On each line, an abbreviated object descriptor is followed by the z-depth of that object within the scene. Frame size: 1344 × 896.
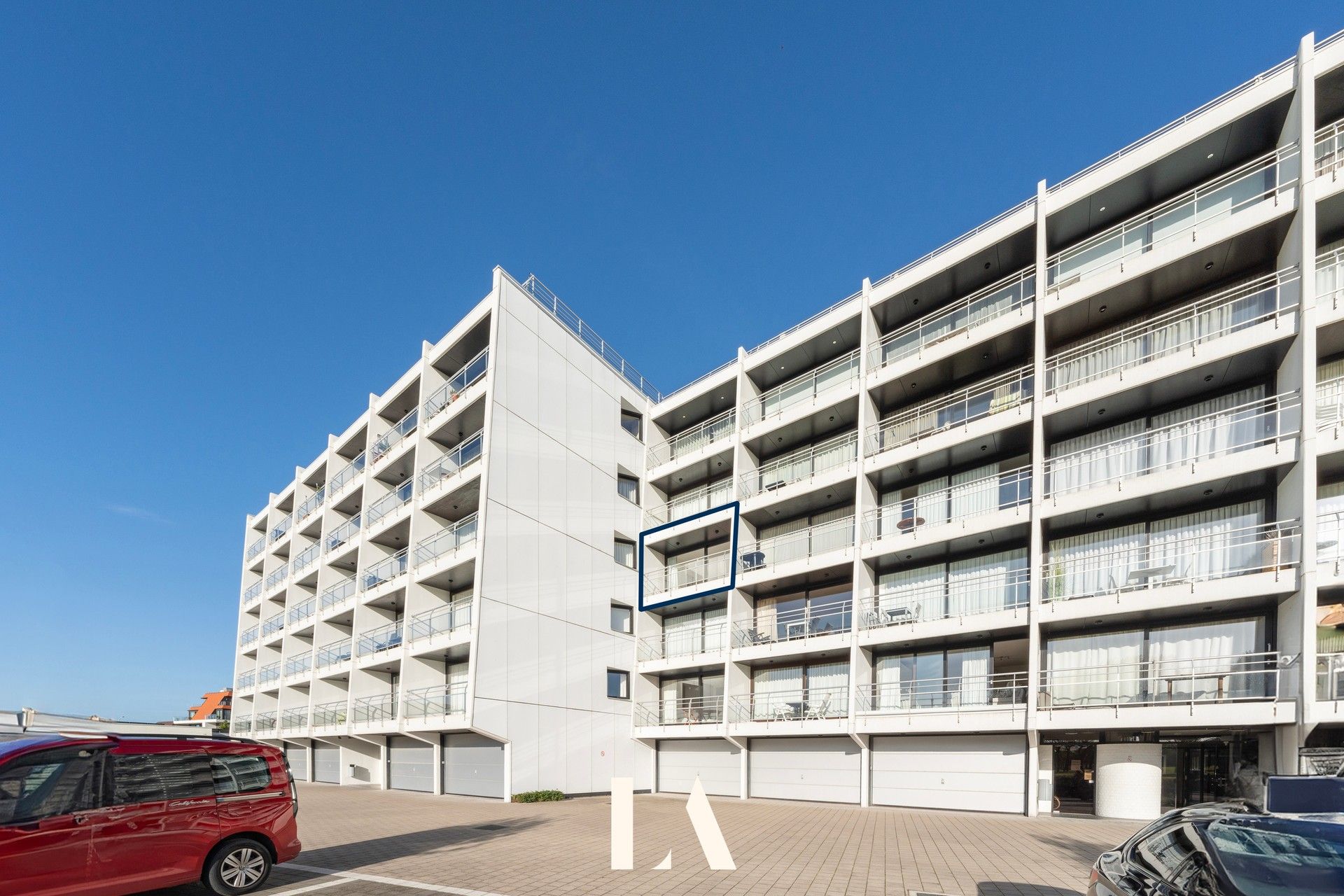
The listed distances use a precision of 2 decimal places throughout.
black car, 3.28
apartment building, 14.80
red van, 6.93
